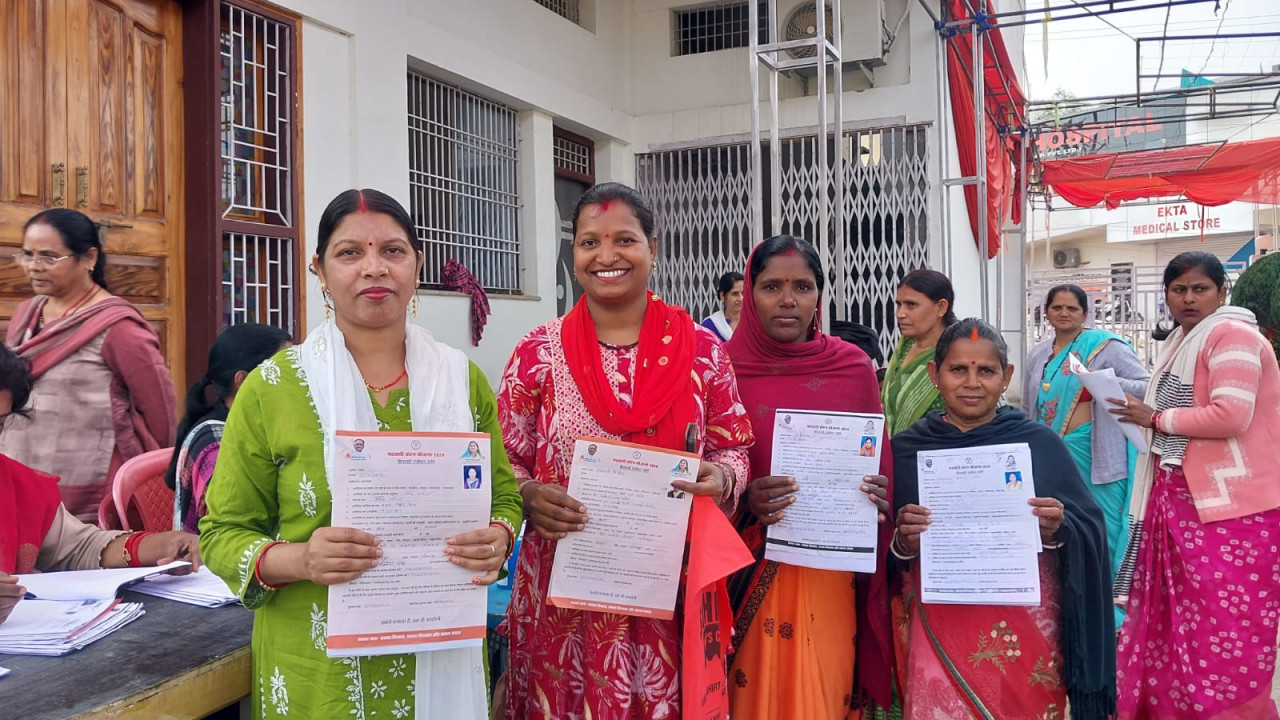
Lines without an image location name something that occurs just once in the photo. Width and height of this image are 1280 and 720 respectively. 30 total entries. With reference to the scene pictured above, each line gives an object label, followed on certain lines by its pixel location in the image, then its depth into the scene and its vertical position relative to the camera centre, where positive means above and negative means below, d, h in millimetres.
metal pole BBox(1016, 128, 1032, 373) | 7926 +1277
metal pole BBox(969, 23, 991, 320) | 7188 +1781
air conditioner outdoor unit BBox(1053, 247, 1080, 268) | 28094 +3378
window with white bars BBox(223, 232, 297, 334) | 4574 +535
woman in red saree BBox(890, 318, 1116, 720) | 2242 -625
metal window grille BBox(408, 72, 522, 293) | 6242 +1426
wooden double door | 3752 +1114
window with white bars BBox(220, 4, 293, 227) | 4574 +1374
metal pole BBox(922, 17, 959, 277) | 7660 +1802
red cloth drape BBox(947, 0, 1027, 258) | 8610 +2795
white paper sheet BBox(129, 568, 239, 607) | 1898 -443
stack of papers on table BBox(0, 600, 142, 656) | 1585 -438
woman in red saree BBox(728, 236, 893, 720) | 2287 -543
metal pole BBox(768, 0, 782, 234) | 4039 +1003
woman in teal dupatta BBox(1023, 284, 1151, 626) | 4531 -173
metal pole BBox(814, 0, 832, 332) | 3924 +1030
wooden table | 1399 -481
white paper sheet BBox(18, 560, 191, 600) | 1843 -412
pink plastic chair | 2729 -335
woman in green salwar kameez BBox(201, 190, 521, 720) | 1498 -161
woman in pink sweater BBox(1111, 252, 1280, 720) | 3129 -624
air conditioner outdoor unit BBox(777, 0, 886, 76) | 7711 +2890
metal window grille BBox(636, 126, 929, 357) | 8102 +1465
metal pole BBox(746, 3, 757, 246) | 4040 +1087
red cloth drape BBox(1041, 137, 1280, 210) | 12000 +2755
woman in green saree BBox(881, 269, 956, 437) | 3334 +169
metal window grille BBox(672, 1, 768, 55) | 8570 +3286
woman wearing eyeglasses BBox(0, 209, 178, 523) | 3053 +57
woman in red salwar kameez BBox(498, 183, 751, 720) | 1912 -93
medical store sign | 24875 +4042
